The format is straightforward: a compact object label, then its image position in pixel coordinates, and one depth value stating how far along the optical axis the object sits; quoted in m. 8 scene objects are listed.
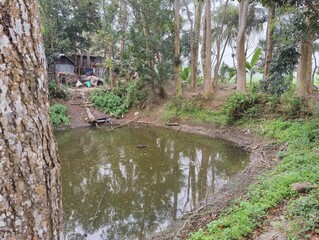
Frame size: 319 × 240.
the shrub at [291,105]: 8.45
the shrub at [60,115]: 11.94
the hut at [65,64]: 20.20
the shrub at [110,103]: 13.82
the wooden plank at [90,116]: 12.69
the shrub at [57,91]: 13.90
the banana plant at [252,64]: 12.11
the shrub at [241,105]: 9.72
